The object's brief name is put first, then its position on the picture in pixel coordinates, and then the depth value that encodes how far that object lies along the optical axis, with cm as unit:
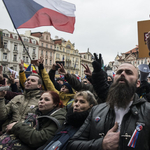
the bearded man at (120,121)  162
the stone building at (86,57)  6779
